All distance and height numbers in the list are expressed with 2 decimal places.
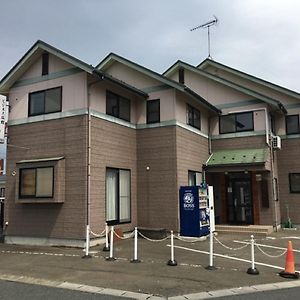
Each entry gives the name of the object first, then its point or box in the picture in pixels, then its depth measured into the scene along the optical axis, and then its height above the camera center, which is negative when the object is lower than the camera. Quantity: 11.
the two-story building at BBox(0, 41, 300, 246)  13.22 +2.34
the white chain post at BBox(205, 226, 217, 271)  9.16 -1.45
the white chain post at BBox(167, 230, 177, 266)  9.54 -1.46
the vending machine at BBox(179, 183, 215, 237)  14.13 -0.28
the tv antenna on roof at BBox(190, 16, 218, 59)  22.84 +10.93
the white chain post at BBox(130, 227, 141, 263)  10.03 -1.47
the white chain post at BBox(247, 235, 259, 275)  8.57 -1.53
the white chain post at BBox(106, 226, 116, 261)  10.34 -1.38
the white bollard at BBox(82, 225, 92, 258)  10.81 -1.31
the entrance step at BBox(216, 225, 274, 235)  16.28 -1.13
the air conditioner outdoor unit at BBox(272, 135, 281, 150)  18.52 +2.95
